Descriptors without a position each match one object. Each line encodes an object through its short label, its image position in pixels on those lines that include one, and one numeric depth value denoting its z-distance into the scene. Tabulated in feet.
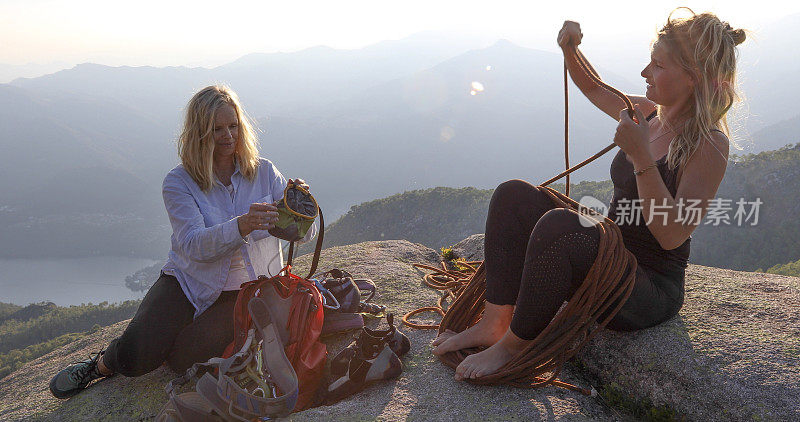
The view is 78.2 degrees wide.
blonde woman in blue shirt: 10.28
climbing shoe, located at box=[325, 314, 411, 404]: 8.77
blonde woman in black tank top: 7.51
